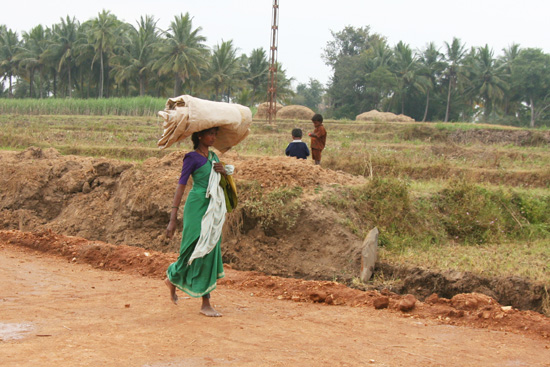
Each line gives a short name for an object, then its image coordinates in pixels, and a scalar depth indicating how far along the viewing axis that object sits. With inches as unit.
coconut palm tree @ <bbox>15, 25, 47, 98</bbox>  1887.3
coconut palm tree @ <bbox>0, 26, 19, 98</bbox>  2001.7
